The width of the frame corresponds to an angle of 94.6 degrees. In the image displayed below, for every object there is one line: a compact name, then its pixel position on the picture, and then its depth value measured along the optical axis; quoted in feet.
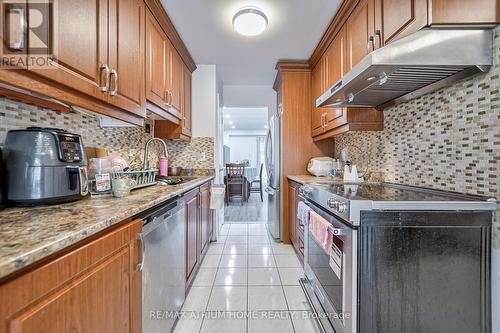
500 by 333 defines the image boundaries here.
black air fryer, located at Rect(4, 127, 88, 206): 2.87
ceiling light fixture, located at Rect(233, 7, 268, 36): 6.19
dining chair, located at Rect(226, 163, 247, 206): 18.99
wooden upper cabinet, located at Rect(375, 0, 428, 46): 3.62
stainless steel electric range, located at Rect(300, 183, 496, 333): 3.29
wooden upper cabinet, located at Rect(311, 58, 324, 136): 8.47
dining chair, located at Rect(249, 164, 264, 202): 24.84
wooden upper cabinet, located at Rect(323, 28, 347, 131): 6.60
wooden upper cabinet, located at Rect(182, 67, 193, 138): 8.94
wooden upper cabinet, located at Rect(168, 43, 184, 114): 7.45
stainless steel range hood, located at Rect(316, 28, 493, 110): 3.52
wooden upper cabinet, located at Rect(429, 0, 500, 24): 3.39
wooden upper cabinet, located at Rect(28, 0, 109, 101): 3.00
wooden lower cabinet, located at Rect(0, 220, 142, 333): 1.61
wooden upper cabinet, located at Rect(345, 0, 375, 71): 5.03
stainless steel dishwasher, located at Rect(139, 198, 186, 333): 3.44
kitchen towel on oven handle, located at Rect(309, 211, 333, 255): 4.13
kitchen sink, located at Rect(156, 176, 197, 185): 6.17
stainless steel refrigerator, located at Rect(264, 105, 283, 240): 9.92
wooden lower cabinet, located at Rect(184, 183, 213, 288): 5.92
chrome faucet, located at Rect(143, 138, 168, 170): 6.59
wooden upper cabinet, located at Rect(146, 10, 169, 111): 5.83
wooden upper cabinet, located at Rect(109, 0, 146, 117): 4.20
